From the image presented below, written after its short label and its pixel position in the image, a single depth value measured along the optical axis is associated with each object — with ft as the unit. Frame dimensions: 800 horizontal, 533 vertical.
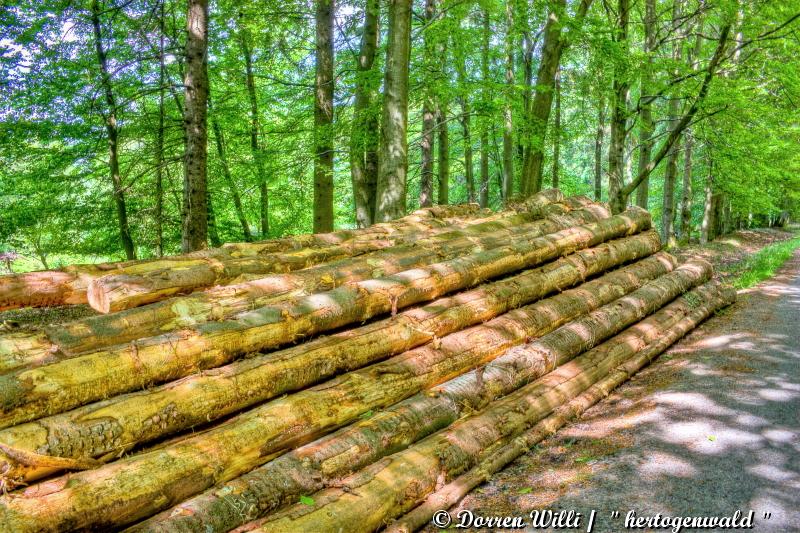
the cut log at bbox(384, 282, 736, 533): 10.81
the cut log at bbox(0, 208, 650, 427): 9.41
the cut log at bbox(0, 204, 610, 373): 10.50
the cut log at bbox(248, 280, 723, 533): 9.29
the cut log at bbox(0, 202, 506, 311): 12.98
